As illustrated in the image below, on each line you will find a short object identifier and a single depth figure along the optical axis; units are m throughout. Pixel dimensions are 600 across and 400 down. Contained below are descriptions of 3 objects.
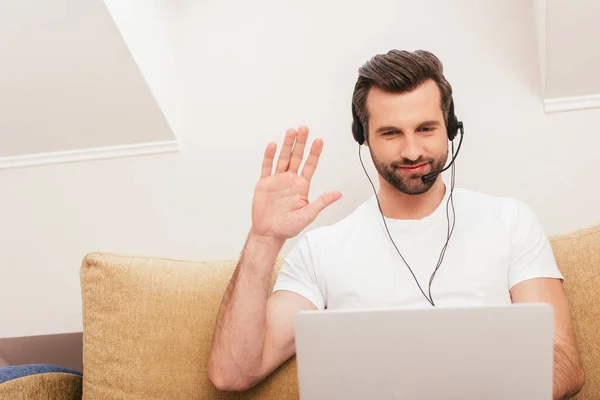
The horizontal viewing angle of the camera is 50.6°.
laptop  0.84
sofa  1.34
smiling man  1.29
